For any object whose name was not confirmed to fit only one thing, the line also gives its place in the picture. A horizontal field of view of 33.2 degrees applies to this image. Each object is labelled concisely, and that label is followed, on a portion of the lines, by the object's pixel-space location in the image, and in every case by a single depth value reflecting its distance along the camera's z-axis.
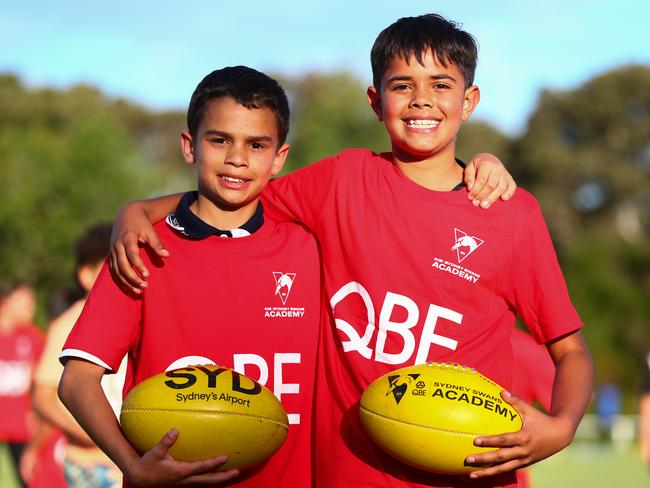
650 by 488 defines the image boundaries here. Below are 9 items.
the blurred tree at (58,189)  31.98
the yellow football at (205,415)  3.38
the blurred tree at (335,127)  38.88
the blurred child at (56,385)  5.88
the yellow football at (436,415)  3.38
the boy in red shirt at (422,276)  3.70
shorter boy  3.72
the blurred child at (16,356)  11.72
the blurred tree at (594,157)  47.25
